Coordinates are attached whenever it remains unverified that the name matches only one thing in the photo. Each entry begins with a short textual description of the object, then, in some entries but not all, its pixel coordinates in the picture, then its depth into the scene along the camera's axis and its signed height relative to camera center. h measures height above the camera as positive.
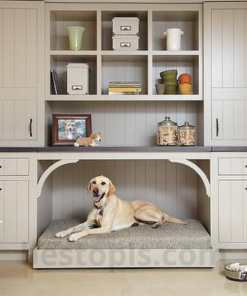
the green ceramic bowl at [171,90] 3.89 +0.54
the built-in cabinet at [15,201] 3.46 -0.44
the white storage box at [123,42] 3.77 +0.96
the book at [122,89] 3.79 +0.54
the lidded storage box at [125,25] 3.78 +1.11
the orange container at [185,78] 3.83 +0.64
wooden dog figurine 3.61 +0.06
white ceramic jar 3.79 +1.00
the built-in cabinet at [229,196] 3.47 -0.40
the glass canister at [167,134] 3.71 +0.12
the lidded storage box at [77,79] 3.79 +0.63
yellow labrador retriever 3.39 -0.57
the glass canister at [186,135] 3.69 +0.11
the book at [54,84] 3.76 +0.58
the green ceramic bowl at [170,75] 3.88 +0.68
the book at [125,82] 3.81 +0.60
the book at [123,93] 3.79 +0.50
